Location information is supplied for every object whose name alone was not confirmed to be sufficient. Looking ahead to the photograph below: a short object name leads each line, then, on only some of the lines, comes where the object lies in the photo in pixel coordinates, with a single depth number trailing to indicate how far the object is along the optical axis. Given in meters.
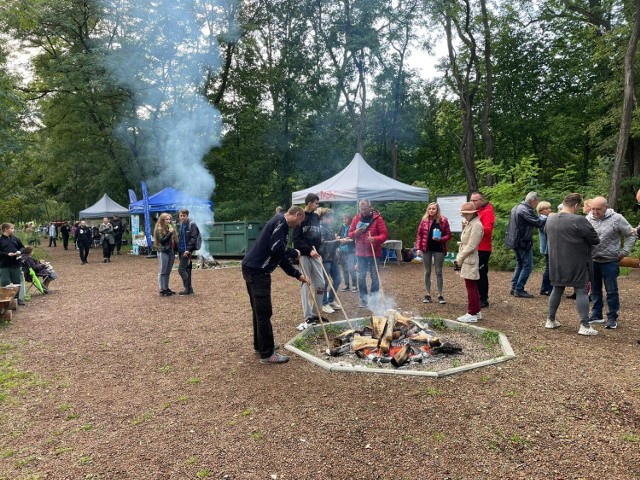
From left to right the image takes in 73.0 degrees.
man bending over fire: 4.70
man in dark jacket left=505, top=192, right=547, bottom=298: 7.47
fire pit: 4.49
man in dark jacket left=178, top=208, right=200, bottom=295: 9.01
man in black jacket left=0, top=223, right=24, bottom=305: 8.04
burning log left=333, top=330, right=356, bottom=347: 5.25
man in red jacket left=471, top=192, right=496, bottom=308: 7.05
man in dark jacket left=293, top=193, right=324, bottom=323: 6.20
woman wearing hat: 5.87
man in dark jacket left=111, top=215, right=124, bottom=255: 20.55
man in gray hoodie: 5.62
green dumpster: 16.28
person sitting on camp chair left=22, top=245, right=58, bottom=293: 9.97
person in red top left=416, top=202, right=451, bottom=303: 7.20
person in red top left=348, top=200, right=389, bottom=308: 7.40
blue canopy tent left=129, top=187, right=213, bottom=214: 17.43
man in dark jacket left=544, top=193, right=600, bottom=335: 5.22
